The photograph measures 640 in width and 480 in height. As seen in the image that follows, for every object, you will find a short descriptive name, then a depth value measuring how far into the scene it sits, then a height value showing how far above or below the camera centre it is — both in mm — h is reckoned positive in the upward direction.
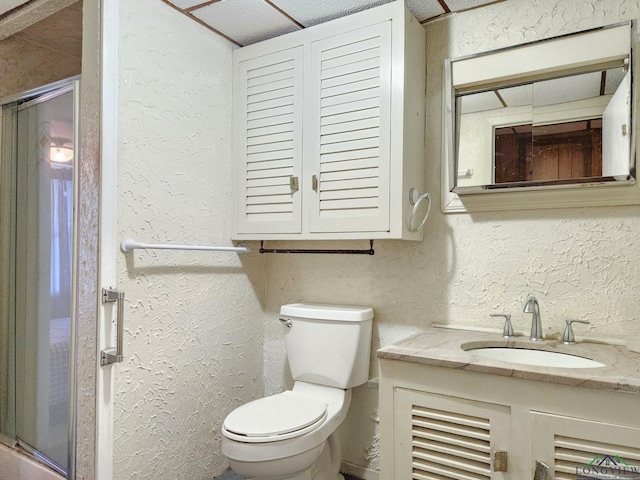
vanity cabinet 1093 -520
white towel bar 1568 -33
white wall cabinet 1674 +462
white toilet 1477 -656
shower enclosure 1734 -142
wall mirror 1465 +436
